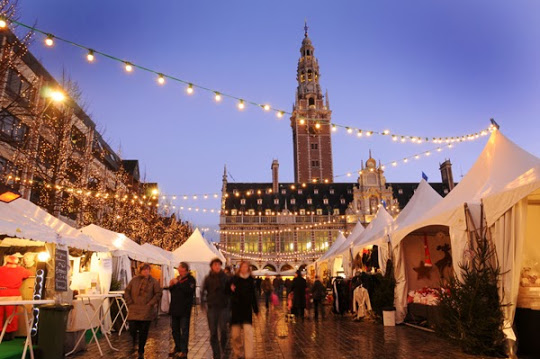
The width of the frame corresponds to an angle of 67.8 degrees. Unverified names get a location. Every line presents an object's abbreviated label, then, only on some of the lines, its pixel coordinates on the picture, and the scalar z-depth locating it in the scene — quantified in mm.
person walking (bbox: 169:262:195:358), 7070
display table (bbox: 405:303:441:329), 9367
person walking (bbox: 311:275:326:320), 14117
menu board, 8038
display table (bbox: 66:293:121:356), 7647
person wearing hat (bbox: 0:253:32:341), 7980
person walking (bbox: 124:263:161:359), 6887
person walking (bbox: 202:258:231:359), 6629
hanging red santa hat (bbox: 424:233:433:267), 11930
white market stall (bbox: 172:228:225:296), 21266
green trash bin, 6199
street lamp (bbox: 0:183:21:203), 7396
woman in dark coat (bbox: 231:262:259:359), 6117
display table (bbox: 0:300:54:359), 5195
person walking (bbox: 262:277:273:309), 19555
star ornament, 12461
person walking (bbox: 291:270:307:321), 13289
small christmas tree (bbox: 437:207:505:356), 6852
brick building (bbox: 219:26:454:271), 54250
